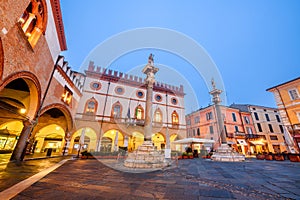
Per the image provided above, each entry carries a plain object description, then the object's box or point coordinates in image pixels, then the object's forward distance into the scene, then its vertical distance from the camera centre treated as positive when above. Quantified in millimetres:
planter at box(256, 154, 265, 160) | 13048 -494
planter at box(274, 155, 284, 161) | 11523 -421
